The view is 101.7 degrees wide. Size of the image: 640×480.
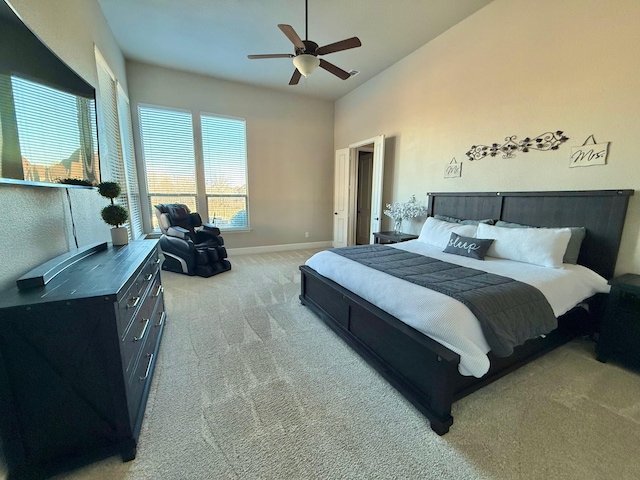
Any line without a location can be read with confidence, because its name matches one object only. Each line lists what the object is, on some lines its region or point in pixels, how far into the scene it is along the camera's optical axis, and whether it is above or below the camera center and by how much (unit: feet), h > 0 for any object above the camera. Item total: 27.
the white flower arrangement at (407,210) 13.35 -0.81
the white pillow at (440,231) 9.97 -1.42
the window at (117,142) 9.41 +2.11
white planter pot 7.21 -1.20
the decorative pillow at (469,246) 8.63 -1.72
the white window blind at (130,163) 12.22 +1.46
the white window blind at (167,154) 14.74 +2.21
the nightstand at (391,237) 12.95 -2.14
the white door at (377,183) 14.96 +0.67
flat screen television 3.77 +1.36
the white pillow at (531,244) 7.52 -1.45
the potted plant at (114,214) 7.01 -0.60
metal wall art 8.48 +1.79
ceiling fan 7.65 +4.41
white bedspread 4.76 -2.29
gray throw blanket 5.03 -2.15
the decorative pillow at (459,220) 10.01 -1.03
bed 4.90 -3.10
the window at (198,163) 14.96 +1.81
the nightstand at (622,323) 6.35 -3.13
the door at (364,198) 20.08 -0.28
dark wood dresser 3.51 -2.54
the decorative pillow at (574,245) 7.78 -1.43
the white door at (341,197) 18.40 -0.21
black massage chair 13.07 -2.66
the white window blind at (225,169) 16.24 +1.56
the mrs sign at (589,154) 7.54 +1.27
